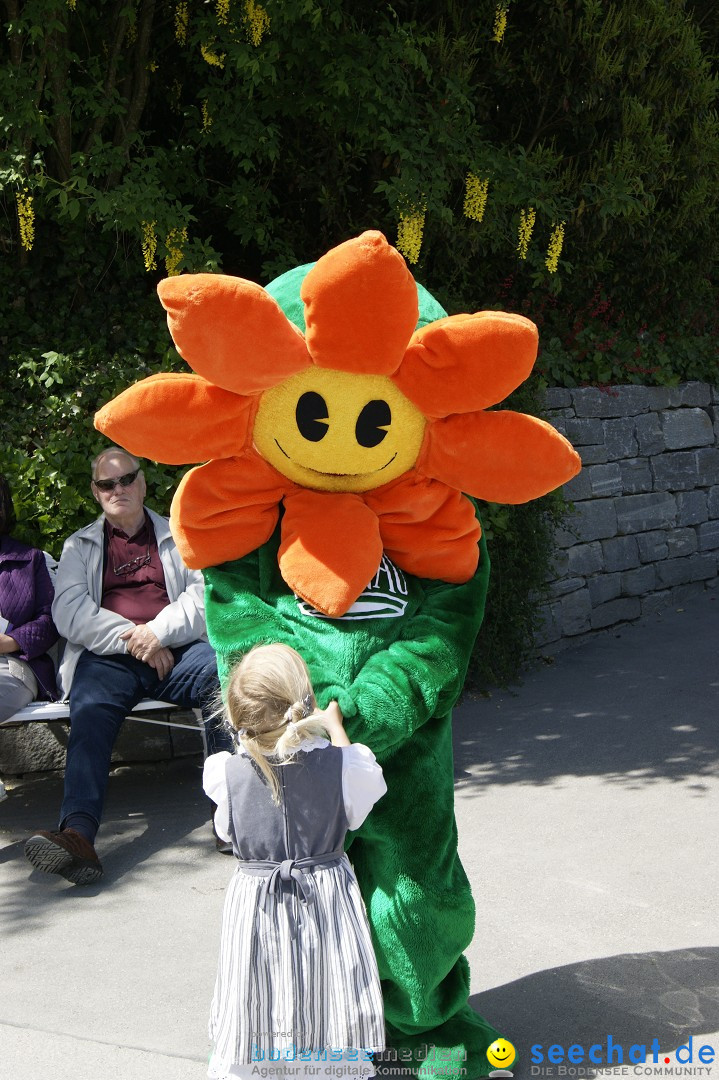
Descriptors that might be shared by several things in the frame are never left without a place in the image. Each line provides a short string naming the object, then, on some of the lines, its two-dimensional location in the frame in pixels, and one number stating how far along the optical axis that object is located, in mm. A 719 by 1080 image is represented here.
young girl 2521
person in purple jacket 5055
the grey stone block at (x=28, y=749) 5664
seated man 4801
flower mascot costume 2805
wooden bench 5027
